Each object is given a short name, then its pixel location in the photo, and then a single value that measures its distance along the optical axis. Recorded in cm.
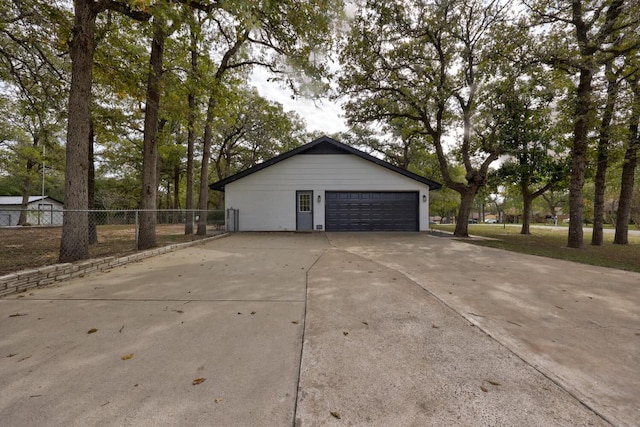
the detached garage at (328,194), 1388
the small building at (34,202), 2503
